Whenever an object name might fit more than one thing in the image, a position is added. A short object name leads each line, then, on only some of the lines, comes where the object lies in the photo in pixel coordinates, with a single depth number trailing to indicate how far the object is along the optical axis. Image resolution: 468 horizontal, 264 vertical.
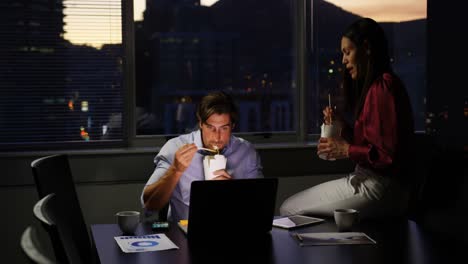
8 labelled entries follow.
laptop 2.12
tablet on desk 2.39
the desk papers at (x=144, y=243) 2.06
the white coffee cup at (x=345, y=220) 2.26
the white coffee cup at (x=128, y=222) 2.25
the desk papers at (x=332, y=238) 2.11
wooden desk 1.92
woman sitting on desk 2.74
